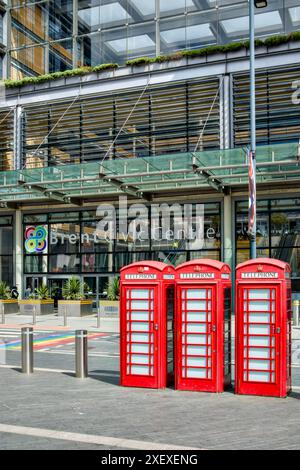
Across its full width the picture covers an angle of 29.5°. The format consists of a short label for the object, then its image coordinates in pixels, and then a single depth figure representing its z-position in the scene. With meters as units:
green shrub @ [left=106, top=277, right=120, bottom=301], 28.02
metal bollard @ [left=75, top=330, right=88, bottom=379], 11.19
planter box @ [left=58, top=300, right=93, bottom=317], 27.81
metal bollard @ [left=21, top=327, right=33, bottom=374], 11.85
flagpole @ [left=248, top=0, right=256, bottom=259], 16.86
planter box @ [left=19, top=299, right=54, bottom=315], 28.70
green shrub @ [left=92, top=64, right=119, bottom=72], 31.54
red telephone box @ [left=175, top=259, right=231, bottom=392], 9.42
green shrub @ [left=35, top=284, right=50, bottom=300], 30.19
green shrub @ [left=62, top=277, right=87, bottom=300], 28.92
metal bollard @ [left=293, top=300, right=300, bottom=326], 21.83
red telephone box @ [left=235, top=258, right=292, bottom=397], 9.10
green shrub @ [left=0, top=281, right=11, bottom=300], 30.44
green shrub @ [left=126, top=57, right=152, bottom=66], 30.55
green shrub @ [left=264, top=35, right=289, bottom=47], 27.45
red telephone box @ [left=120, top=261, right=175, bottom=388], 9.79
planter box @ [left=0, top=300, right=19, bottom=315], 29.19
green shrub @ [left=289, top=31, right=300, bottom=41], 27.22
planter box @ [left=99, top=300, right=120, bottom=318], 27.25
